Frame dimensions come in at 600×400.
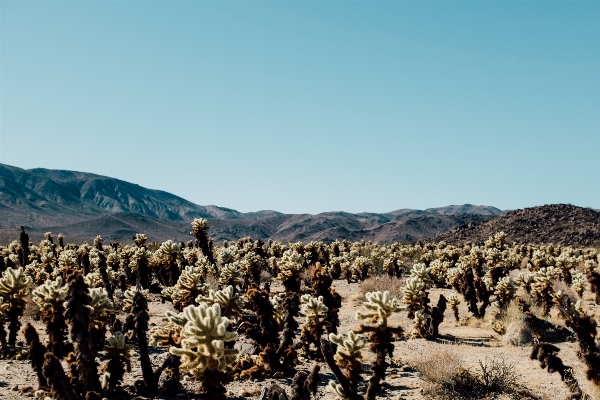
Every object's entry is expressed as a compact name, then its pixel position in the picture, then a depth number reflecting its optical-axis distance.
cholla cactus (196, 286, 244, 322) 12.45
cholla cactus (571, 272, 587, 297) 23.14
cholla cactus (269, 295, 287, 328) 15.38
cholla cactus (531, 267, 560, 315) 20.06
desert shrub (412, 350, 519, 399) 11.20
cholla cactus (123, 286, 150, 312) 17.24
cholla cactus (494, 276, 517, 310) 21.02
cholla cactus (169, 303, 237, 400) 8.05
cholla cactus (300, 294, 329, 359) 13.60
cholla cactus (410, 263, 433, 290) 18.86
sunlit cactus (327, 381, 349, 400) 9.26
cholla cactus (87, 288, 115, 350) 10.81
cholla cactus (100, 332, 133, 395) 10.77
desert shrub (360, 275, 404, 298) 28.04
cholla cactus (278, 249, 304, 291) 18.63
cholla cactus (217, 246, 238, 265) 30.24
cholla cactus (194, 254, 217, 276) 26.77
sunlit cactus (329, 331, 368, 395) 10.60
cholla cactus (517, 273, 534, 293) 23.89
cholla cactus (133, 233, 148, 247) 34.49
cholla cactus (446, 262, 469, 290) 25.64
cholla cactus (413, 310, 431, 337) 17.66
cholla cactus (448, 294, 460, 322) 21.00
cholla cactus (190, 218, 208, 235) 30.42
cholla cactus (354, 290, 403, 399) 9.97
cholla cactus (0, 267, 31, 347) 13.96
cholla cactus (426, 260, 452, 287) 31.42
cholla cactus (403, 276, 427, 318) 16.31
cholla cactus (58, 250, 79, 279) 24.88
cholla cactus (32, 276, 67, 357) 11.65
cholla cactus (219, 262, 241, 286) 24.14
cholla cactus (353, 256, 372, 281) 34.81
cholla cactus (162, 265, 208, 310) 15.52
